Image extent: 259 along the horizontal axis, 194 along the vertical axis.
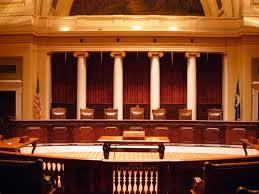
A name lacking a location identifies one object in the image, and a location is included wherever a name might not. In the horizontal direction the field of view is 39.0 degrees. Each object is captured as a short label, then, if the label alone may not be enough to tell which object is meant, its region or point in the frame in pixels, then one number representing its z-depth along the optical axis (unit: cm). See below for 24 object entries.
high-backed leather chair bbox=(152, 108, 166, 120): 1297
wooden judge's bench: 1166
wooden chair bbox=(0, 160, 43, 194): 343
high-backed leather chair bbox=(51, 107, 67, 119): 1298
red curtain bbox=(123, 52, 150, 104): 1641
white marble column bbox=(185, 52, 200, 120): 1528
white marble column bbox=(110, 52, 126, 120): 1527
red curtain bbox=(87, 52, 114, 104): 1641
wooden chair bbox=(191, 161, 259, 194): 337
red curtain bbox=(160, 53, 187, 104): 1636
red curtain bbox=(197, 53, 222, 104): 1636
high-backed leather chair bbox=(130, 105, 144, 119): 1313
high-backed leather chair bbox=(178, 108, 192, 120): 1307
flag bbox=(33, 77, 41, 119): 1438
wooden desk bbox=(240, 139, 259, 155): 804
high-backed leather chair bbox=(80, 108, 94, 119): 1297
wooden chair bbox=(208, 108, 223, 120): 1289
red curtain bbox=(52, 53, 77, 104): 1650
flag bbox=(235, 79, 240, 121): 1455
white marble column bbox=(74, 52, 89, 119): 1541
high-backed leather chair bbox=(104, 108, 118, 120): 1287
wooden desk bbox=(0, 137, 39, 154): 763
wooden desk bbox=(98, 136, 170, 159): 848
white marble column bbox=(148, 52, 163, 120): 1531
